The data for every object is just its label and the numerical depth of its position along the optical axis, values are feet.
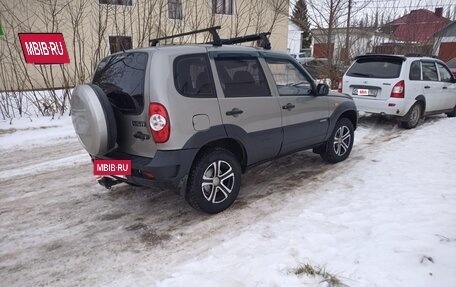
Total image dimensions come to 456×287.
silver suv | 11.23
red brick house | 58.80
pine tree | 53.10
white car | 25.36
